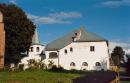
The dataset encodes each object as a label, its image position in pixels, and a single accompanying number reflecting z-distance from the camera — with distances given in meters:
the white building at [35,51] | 43.29
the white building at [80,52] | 39.95
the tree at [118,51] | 68.63
